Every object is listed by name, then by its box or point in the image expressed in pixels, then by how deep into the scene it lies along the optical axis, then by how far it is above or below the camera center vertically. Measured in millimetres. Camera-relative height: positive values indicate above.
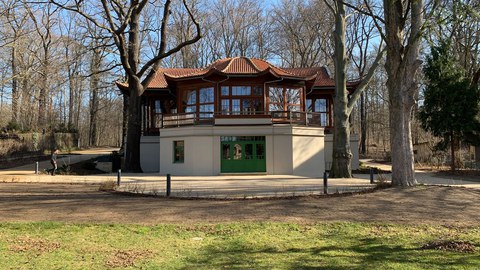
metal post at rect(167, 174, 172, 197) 13508 -1070
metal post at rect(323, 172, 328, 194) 13419 -1109
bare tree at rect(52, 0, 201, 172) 24062 +5980
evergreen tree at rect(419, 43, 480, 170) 23797 +2962
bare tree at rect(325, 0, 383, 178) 21656 +2704
